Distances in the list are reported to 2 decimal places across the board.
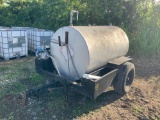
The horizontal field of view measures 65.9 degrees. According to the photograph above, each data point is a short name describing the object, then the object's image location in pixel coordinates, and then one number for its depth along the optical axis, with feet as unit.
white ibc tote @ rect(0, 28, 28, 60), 15.36
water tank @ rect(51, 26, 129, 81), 8.15
